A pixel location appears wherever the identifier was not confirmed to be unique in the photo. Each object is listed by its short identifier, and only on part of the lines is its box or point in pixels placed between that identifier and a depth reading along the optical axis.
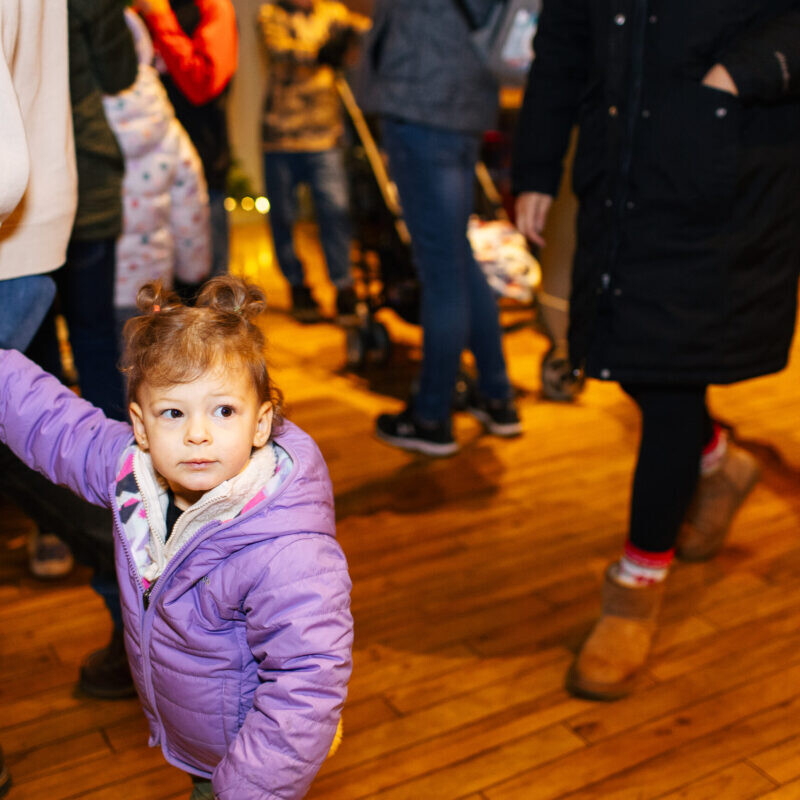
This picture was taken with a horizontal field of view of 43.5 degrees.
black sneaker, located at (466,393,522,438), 2.87
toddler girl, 1.06
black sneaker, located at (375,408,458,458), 2.75
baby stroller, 3.10
